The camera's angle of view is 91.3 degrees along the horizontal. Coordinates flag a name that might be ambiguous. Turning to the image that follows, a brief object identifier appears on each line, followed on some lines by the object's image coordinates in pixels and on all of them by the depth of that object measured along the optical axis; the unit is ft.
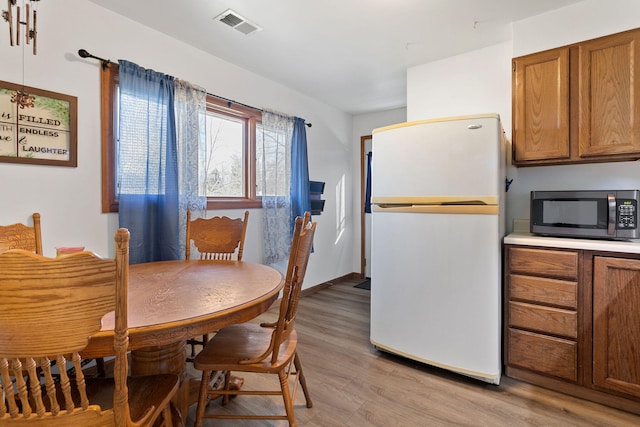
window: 9.65
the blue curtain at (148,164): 7.06
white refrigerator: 6.31
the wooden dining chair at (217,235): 7.37
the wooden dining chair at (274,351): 4.27
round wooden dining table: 3.16
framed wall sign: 5.71
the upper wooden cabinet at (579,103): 6.15
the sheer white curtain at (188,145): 8.11
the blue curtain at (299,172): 11.60
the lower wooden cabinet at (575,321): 5.56
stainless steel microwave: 5.89
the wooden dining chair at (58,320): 2.37
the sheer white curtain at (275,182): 10.68
